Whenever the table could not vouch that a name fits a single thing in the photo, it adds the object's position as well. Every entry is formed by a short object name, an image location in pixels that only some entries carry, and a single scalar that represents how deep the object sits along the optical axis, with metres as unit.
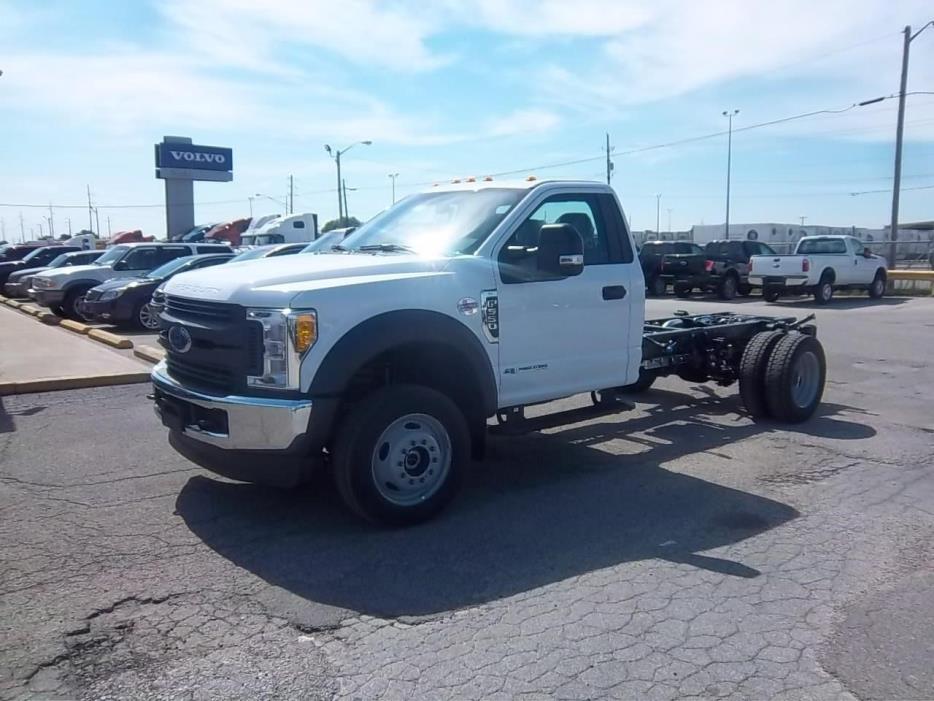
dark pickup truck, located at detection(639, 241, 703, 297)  26.75
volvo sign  46.38
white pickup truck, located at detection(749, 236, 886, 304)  23.59
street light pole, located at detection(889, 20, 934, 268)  29.45
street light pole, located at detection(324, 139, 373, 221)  48.12
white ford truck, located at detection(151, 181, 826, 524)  4.87
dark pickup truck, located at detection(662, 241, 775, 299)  25.89
